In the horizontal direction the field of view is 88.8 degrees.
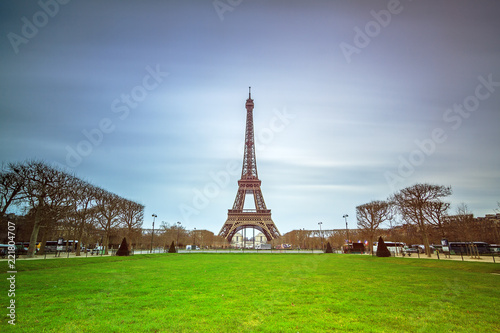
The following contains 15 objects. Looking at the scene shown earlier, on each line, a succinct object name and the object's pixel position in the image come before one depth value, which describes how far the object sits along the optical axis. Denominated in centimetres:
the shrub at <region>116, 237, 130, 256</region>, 3381
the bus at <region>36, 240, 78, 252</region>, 4603
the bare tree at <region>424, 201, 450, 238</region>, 4111
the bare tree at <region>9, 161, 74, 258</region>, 2855
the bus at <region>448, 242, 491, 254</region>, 4112
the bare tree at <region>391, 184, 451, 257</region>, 3747
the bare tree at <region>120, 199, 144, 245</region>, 4566
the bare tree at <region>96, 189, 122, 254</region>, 4078
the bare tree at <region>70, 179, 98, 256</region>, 3562
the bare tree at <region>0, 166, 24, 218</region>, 2706
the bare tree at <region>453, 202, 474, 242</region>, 3966
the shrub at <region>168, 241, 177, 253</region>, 4698
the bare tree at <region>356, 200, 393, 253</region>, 4719
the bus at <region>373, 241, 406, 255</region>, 4458
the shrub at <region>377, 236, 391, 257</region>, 3312
